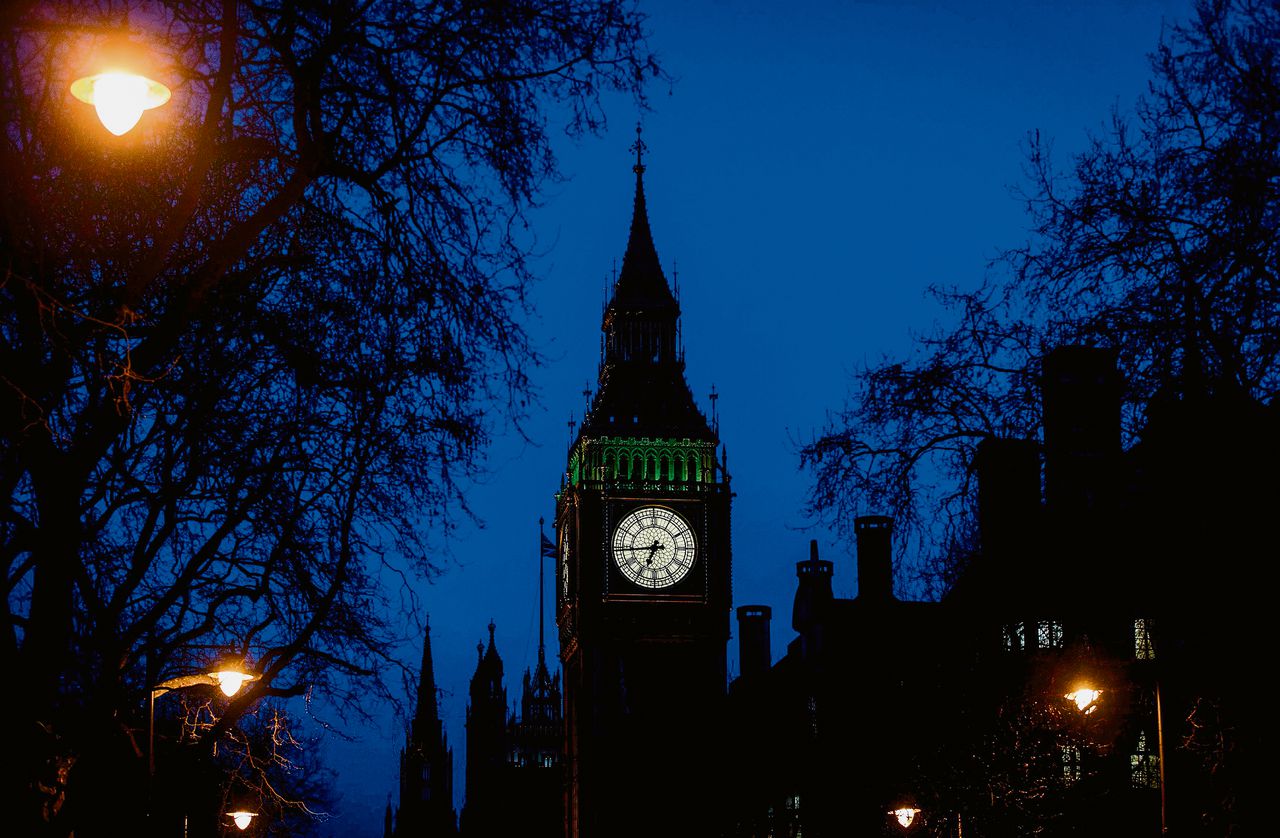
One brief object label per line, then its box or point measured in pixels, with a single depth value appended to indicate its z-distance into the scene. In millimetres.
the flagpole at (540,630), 137975
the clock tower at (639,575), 110938
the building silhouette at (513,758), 150000
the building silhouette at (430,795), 180250
